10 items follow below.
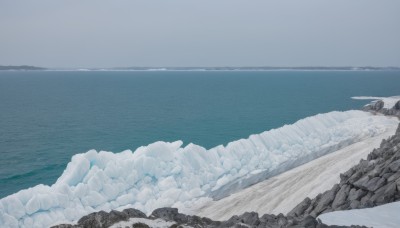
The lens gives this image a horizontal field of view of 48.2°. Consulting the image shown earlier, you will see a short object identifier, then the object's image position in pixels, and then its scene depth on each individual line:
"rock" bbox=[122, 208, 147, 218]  14.31
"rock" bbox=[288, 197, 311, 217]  20.48
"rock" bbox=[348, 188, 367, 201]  19.29
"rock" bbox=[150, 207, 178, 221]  14.99
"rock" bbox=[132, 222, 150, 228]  13.57
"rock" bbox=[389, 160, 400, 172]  20.06
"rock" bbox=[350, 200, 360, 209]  18.01
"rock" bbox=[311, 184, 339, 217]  19.63
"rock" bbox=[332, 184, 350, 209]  19.31
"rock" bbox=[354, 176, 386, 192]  19.41
